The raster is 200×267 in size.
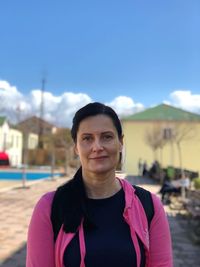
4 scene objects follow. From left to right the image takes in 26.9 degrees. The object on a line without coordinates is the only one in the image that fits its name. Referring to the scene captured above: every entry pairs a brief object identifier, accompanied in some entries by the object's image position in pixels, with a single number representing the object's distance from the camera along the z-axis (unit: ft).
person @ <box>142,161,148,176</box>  97.87
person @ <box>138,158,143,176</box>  119.78
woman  5.33
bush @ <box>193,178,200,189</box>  54.75
